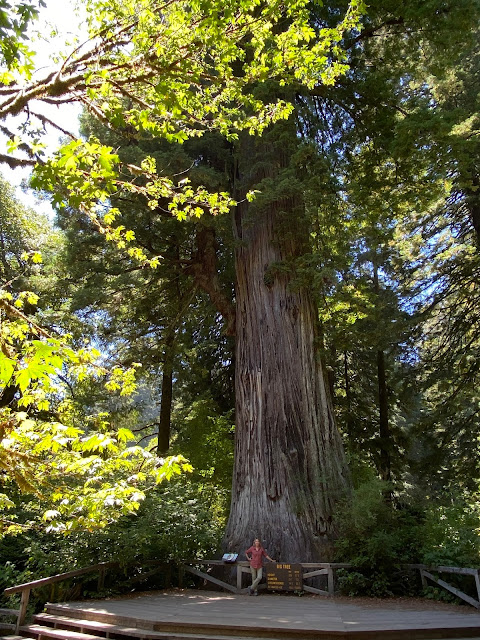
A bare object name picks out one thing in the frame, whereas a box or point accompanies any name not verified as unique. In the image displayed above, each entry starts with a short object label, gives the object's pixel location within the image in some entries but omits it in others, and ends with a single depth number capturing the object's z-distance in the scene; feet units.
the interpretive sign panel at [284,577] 24.52
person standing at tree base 24.40
